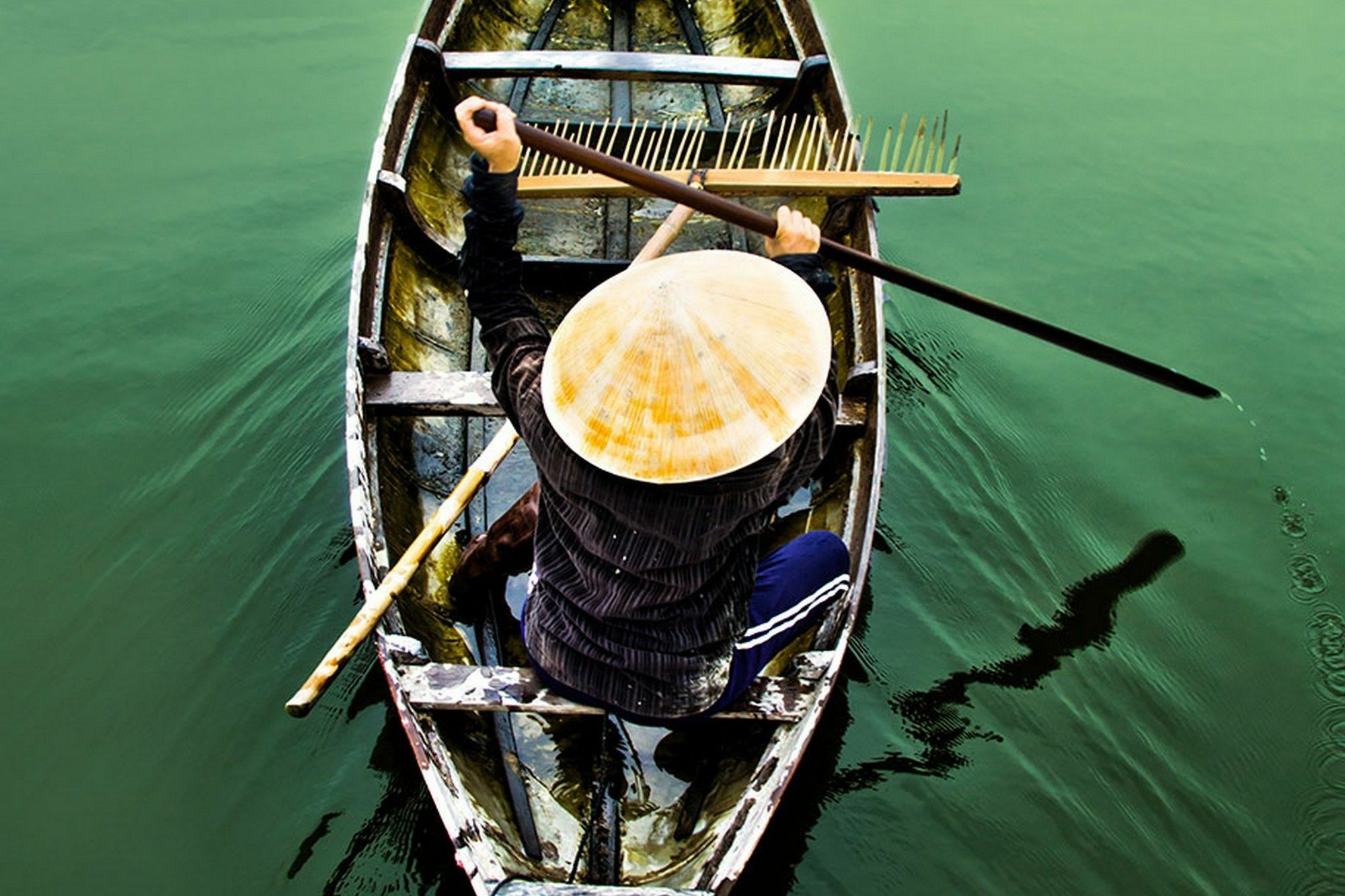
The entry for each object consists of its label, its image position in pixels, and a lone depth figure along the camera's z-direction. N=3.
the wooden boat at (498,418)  2.94
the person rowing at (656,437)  2.05
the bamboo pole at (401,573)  2.91
